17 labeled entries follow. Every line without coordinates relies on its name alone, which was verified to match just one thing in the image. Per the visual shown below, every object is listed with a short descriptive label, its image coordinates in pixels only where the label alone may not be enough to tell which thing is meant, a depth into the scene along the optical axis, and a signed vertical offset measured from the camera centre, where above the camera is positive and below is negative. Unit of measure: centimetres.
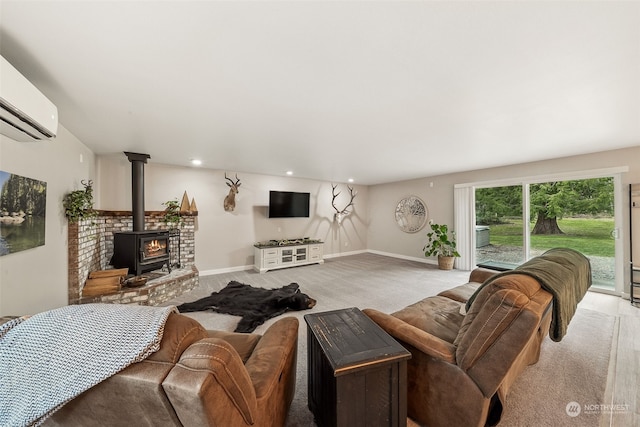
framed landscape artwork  164 +3
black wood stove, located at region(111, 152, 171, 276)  347 -43
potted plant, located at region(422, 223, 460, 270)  539 -77
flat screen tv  567 +26
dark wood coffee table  109 -80
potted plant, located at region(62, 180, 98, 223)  261 +12
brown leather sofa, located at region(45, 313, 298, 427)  68 -53
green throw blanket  134 -43
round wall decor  627 +0
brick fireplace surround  280 -64
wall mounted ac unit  128 +66
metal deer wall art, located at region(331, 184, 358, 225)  696 +16
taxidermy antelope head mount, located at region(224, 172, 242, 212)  517 +40
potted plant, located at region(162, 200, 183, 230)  438 +1
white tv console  525 -97
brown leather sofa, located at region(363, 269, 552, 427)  115 -77
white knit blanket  67 -42
